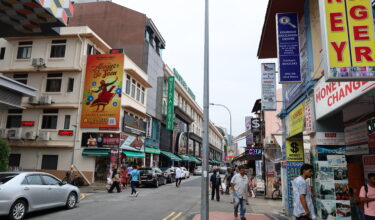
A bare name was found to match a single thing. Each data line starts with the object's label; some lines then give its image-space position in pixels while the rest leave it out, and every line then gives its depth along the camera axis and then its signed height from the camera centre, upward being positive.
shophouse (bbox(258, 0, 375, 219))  4.73 +1.53
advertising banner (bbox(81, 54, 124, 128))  24.34 +6.16
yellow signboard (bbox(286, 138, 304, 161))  10.62 +0.67
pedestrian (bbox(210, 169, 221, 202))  14.88 -0.81
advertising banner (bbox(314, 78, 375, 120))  5.32 +1.61
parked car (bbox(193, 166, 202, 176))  45.51 -0.97
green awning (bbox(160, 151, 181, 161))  38.11 +1.33
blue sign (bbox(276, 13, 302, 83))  8.61 +3.72
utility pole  7.28 +0.95
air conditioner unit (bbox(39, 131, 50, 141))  23.69 +2.14
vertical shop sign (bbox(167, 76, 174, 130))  36.31 +7.69
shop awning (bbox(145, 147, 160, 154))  31.79 +1.66
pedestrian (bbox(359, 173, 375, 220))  5.74 -0.55
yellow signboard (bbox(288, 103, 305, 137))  9.09 +1.64
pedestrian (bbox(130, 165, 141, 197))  15.74 -0.82
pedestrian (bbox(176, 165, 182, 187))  22.56 -0.76
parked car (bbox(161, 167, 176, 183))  26.20 -0.85
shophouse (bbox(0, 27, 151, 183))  23.97 +4.31
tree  15.57 +0.35
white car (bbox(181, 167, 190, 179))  33.61 -1.00
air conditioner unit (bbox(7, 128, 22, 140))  23.97 +2.33
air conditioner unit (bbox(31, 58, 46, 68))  24.81 +8.47
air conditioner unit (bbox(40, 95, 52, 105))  24.11 +5.15
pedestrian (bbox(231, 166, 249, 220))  9.14 -0.73
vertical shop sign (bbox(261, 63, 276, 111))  12.61 +3.47
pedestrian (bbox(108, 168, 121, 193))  17.73 -1.07
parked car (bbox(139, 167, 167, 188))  21.56 -0.92
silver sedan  8.31 -1.01
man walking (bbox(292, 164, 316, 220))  5.66 -0.58
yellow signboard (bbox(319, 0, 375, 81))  4.59 +2.16
